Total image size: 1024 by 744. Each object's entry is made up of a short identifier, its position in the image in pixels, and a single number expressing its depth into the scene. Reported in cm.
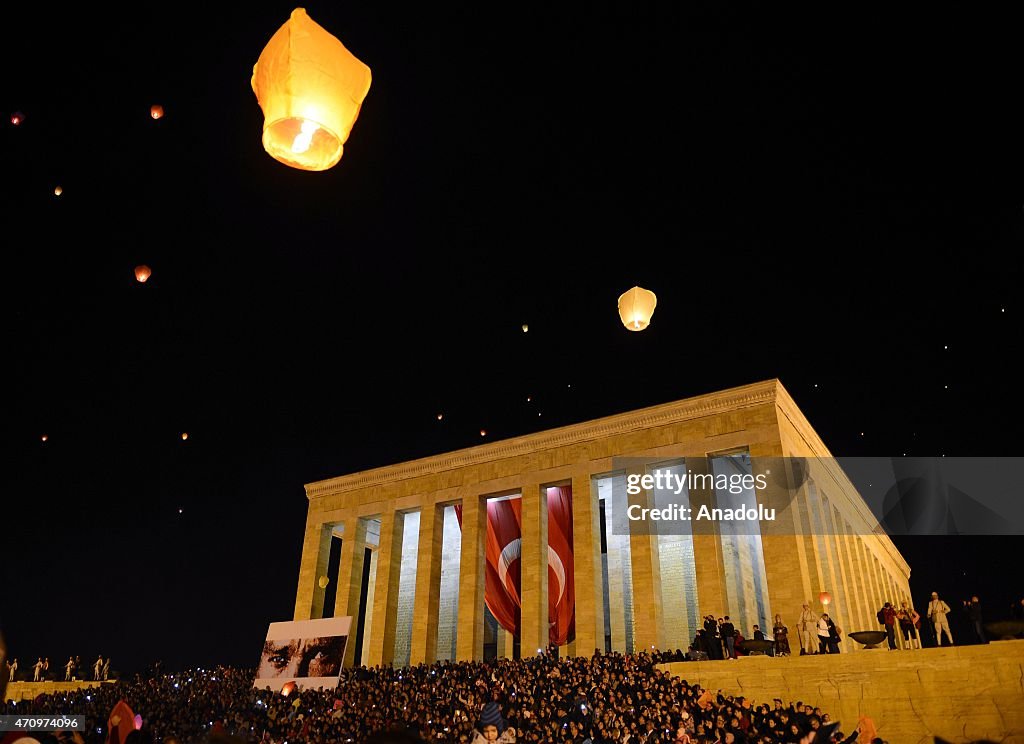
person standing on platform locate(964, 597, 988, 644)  1795
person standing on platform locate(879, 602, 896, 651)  2100
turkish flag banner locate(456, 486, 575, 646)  3134
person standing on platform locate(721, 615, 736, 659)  2181
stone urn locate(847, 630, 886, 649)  1848
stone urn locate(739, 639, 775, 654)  2059
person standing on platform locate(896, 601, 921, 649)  2109
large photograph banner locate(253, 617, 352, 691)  2750
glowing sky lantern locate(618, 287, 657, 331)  1641
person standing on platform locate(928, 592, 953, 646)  2005
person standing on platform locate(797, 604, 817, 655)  2265
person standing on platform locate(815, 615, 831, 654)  2081
